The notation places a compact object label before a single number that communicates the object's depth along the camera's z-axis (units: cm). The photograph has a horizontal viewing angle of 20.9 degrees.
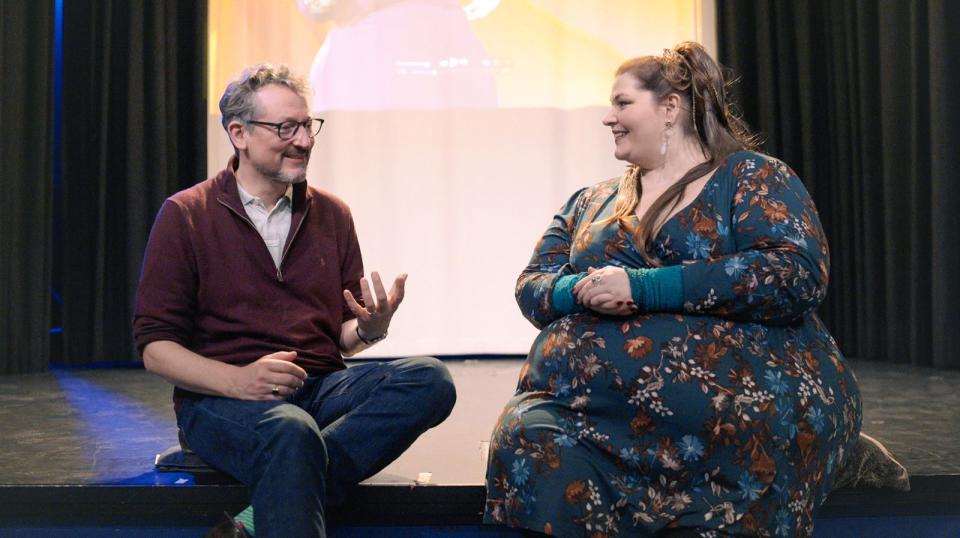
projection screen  869
